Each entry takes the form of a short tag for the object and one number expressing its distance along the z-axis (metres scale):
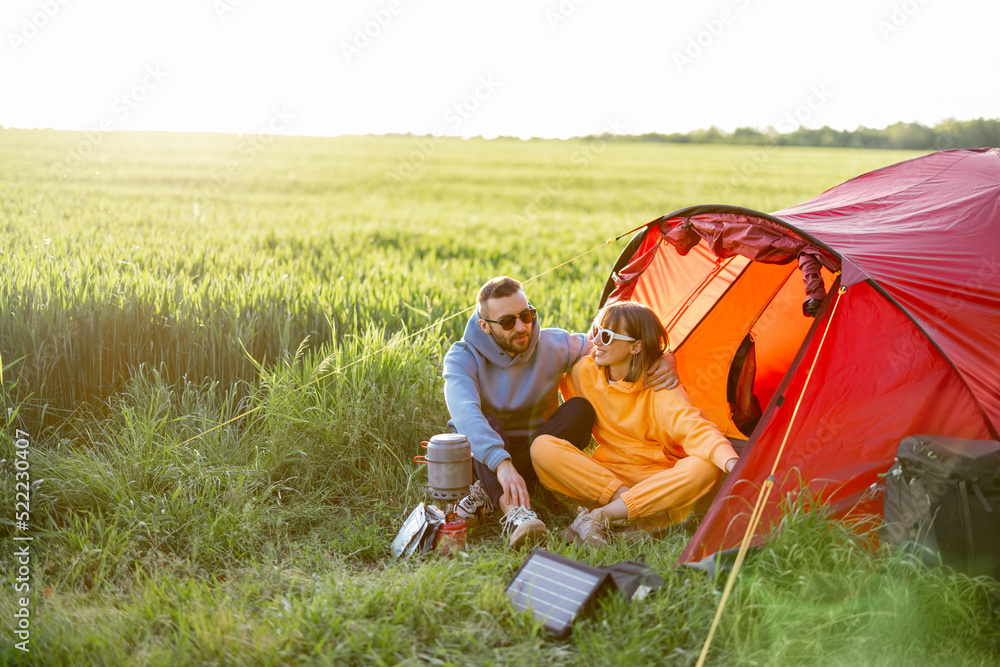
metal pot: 3.76
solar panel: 2.89
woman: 3.79
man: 3.85
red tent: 3.49
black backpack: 3.03
